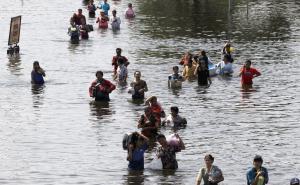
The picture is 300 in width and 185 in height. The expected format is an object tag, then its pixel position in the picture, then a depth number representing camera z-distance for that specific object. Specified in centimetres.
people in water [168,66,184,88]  4134
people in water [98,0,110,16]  7262
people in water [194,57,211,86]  4209
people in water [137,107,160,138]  3108
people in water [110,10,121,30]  6384
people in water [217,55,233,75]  4581
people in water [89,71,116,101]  3757
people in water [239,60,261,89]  4203
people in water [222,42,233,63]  4827
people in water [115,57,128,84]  4331
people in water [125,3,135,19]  7062
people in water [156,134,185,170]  2695
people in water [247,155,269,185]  2250
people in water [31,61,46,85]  4184
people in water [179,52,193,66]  4469
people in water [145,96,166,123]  3212
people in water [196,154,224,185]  2339
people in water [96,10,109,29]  6606
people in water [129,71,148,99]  3838
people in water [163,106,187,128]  3306
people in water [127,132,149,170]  2648
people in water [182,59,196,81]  4453
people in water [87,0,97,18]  7312
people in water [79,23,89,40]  5950
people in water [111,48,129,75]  4384
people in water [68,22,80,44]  5728
